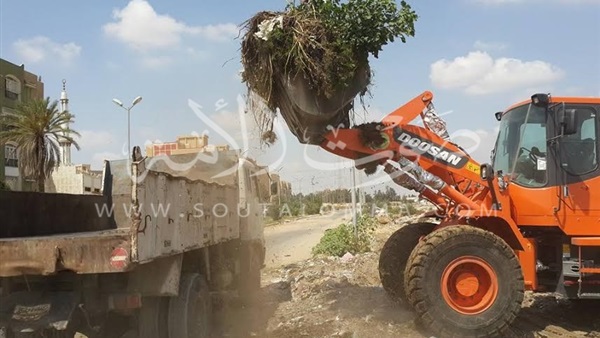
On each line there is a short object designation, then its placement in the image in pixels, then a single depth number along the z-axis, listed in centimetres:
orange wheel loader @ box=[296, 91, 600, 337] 659
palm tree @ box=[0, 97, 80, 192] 2906
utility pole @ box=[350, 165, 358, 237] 1680
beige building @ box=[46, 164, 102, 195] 4400
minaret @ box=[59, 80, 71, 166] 3108
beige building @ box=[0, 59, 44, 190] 3809
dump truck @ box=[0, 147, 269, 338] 482
